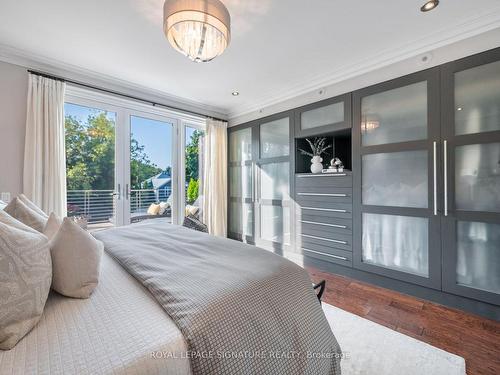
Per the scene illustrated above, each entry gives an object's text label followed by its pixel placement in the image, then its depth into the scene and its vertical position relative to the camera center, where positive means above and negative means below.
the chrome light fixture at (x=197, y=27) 1.40 +1.05
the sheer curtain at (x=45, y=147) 2.46 +0.49
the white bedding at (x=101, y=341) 0.60 -0.45
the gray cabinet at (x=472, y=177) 1.93 +0.09
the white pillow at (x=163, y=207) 3.71 -0.29
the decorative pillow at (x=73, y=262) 0.92 -0.31
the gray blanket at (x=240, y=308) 0.77 -0.47
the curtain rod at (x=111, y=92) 2.55 +1.31
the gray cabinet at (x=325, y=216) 2.81 -0.37
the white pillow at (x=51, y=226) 1.18 -0.19
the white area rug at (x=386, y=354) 1.41 -1.12
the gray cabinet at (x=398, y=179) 2.22 +0.09
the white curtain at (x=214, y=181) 4.13 +0.14
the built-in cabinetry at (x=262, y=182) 3.53 +0.11
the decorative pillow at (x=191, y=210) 4.00 -0.37
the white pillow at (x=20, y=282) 0.67 -0.30
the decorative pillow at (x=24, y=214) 1.23 -0.13
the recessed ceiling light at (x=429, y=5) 1.77 +1.45
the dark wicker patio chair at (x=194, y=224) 2.97 -0.46
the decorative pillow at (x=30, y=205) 1.45 -0.10
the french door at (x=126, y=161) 2.96 +0.43
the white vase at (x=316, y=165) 3.14 +0.33
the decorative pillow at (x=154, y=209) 3.61 -0.31
